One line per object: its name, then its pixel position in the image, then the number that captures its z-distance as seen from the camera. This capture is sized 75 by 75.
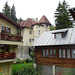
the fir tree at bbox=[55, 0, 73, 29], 26.62
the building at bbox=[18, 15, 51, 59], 28.53
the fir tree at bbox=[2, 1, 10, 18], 33.99
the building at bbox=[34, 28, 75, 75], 12.06
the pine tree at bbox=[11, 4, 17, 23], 34.89
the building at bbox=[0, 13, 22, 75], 11.27
